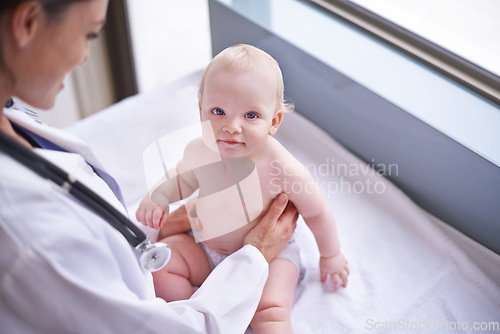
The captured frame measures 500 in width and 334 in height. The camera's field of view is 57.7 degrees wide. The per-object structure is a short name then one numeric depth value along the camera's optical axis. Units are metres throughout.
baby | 0.93
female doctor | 0.59
